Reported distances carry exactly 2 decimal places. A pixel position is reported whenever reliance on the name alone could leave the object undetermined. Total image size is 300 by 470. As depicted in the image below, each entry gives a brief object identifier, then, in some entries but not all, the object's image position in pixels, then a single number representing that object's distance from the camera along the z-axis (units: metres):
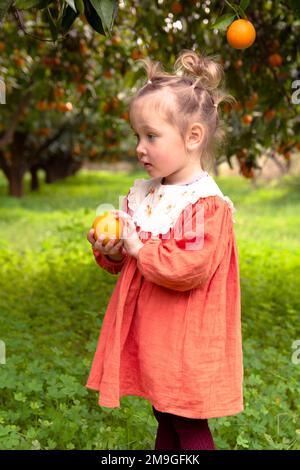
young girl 2.08
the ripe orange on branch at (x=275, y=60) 4.78
